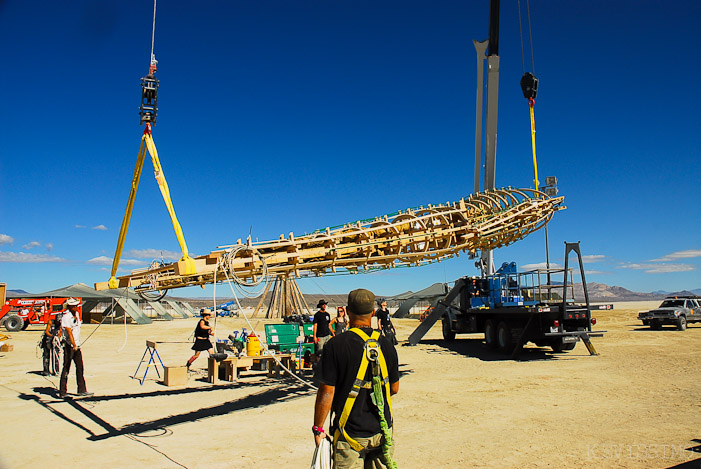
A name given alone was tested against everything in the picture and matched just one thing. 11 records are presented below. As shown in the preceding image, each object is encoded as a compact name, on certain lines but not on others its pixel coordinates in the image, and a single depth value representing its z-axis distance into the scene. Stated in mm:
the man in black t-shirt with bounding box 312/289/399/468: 3160
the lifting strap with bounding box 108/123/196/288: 6688
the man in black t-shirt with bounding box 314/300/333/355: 11094
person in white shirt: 8953
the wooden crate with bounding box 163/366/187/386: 10406
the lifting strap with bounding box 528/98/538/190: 16344
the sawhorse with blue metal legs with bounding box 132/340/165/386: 11161
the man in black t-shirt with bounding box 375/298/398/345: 14719
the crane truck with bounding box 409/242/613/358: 13562
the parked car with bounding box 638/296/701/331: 22688
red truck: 27719
